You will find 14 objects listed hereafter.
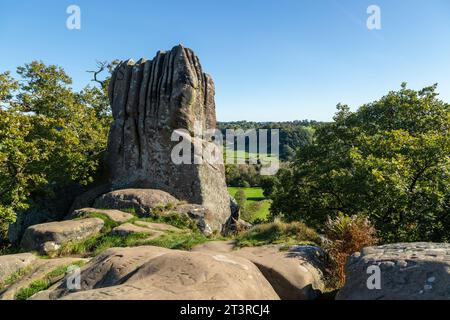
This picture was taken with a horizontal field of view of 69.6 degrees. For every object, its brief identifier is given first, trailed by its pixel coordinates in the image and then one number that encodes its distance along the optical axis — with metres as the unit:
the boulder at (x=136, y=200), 18.17
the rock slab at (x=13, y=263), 11.35
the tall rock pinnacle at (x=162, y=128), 20.62
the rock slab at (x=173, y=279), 5.65
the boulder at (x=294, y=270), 8.95
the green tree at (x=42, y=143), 16.58
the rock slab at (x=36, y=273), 9.88
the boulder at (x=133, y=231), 14.78
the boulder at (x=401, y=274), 6.11
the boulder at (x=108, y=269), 8.07
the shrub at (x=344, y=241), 10.23
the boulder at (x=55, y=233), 13.85
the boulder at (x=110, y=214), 16.58
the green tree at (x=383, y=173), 12.36
